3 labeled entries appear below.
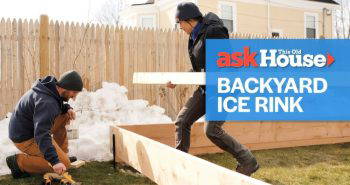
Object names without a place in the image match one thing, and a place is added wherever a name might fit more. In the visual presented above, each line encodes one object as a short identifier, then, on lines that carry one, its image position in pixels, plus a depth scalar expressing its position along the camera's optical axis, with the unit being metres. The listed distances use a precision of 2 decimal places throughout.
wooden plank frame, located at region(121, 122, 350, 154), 6.04
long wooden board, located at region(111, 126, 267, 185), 2.92
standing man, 4.31
